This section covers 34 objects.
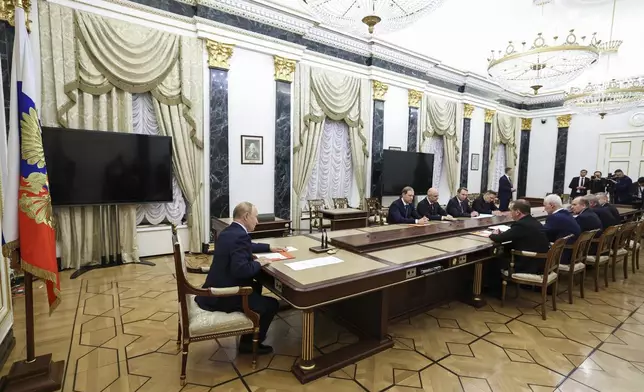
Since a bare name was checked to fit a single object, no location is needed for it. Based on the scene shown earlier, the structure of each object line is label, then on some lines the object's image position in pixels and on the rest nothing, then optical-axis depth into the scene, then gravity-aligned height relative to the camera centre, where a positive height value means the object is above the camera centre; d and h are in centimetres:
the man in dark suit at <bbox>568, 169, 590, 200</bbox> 936 -20
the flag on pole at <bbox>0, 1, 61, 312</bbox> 205 -9
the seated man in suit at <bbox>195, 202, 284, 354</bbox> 236 -73
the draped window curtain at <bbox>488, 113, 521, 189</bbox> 1067 +113
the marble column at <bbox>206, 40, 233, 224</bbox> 534 +77
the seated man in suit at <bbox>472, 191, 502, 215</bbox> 619 -55
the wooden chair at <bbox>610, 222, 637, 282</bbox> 462 -96
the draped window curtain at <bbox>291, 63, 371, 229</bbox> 638 +129
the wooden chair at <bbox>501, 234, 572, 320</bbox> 335 -108
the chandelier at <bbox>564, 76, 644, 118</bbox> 645 +177
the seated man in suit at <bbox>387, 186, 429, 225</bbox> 475 -57
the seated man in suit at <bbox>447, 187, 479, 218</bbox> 566 -57
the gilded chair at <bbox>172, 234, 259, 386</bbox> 220 -107
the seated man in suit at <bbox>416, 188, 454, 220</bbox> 537 -56
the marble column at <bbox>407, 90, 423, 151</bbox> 816 +149
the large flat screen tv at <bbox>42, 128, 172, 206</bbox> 419 +1
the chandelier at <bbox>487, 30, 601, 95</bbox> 425 +169
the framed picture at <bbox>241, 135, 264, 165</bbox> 578 +39
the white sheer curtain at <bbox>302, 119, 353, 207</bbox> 700 +14
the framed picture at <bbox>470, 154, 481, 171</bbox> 1012 +47
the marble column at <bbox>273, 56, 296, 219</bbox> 601 +72
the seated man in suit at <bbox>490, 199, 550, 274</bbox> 348 -66
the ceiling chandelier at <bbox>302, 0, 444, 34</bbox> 301 +161
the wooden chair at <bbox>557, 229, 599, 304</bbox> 377 -98
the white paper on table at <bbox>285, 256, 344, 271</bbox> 249 -74
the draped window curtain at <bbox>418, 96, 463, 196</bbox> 860 +115
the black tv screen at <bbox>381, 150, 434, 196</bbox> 765 +8
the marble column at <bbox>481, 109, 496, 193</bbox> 1030 +89
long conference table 226 -80
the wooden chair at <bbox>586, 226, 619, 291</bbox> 420 -96
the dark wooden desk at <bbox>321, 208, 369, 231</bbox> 604 -86
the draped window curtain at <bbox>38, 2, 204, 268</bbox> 423 +112
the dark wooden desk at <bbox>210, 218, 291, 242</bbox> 493 -89
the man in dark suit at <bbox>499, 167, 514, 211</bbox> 847 -42
